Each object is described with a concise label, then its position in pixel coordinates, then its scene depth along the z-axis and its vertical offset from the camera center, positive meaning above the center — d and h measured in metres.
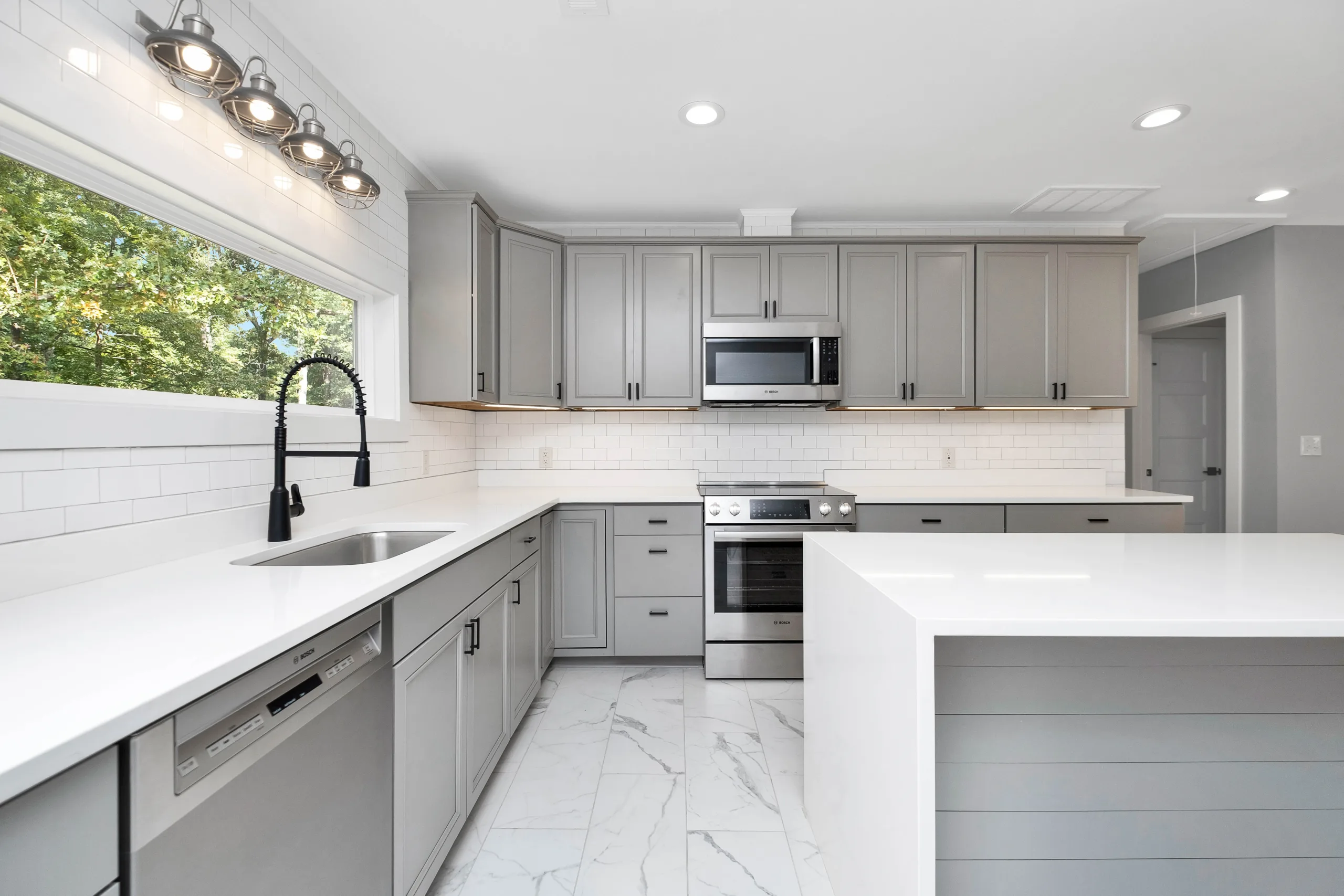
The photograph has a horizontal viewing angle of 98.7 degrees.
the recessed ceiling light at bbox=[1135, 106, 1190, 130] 2.32 +1.36
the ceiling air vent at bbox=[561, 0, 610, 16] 1.74 +1.35
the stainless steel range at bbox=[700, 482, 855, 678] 2.93 -0.63
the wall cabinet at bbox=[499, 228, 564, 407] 3.04 +0.71
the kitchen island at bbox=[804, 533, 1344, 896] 1.17 -0.63
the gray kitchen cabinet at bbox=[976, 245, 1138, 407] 3.28 +0.71
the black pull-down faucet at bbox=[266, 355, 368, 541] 1.65 -0.09
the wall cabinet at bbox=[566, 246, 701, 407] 3.28 +0.70
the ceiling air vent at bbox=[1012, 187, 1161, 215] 3.04 +1.36
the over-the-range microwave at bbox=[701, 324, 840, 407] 3.20 +0.48
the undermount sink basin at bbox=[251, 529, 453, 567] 1.78 -0.33
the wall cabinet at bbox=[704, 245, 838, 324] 3.27 +0.94
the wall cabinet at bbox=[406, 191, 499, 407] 2.76 +0.74
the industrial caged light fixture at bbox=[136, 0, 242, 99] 1.35 +0.95
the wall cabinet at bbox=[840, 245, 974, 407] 3.28 +0.72
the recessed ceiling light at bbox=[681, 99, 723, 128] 2.27 +1.35
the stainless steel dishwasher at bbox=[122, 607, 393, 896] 0.72 -0.51
